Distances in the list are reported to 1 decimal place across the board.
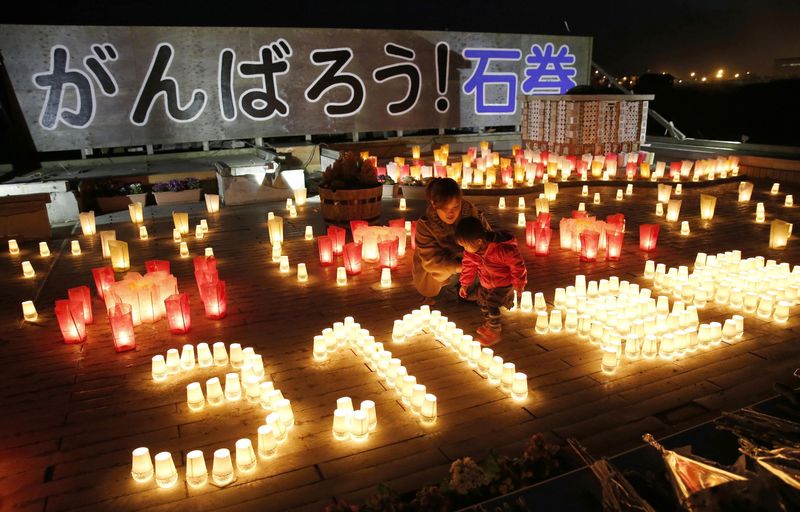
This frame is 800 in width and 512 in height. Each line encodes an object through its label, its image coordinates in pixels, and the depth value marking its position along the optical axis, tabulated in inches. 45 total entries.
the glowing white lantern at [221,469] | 98.0
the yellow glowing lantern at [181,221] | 260.5
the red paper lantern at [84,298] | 165.3
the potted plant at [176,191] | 369.4
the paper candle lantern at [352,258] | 203.2
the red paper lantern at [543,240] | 221.3
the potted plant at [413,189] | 345.1
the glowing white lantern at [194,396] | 121.5
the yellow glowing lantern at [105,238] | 235.0
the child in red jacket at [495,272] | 147.3
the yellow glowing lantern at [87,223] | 265.6
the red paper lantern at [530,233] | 230.7
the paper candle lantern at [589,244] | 209.9
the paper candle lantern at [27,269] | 213.0
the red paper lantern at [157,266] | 185.2
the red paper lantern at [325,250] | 217.0
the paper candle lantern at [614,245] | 213.2
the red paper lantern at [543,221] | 226.8
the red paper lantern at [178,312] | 155.7
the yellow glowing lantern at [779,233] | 223.9
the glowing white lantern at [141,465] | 99.1
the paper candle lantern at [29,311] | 171.6
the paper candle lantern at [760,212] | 269.0
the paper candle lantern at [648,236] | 223.6
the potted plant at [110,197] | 371.2
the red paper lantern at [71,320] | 152.3
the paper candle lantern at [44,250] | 236.7
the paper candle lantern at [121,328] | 147.3
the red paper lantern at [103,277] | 179.5
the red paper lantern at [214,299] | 168.1
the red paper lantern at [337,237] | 224.2
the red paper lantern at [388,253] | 204.1
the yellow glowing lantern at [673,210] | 271.6
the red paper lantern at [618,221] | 220.7
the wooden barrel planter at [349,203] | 260.2
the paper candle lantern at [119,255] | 215.0
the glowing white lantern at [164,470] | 97.6
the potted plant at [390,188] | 347.6
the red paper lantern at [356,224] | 227.3
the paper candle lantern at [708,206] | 273.1
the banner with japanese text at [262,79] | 404.8
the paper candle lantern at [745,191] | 313.6
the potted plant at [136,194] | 369.4
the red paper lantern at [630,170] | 370.9
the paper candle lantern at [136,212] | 285.8
